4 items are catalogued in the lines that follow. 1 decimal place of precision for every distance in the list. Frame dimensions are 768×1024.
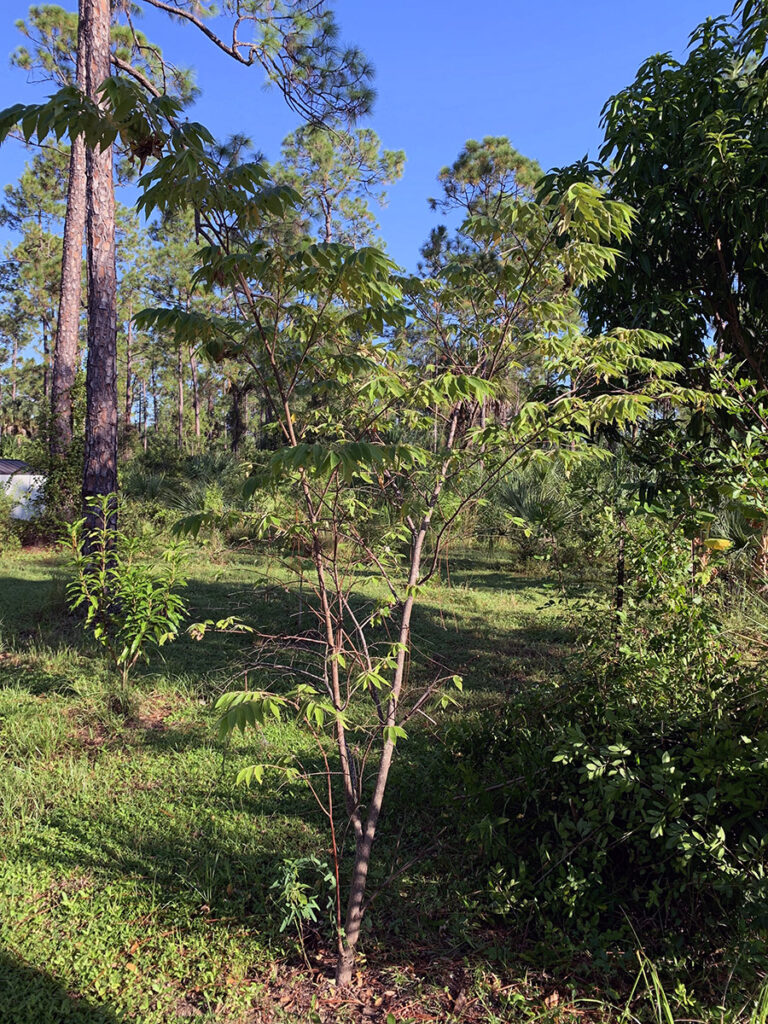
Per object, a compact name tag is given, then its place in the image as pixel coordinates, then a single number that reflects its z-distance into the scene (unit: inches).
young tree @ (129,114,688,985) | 77.2
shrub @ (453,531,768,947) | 82.7
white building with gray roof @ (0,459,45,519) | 416.0
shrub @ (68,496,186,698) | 165.6
